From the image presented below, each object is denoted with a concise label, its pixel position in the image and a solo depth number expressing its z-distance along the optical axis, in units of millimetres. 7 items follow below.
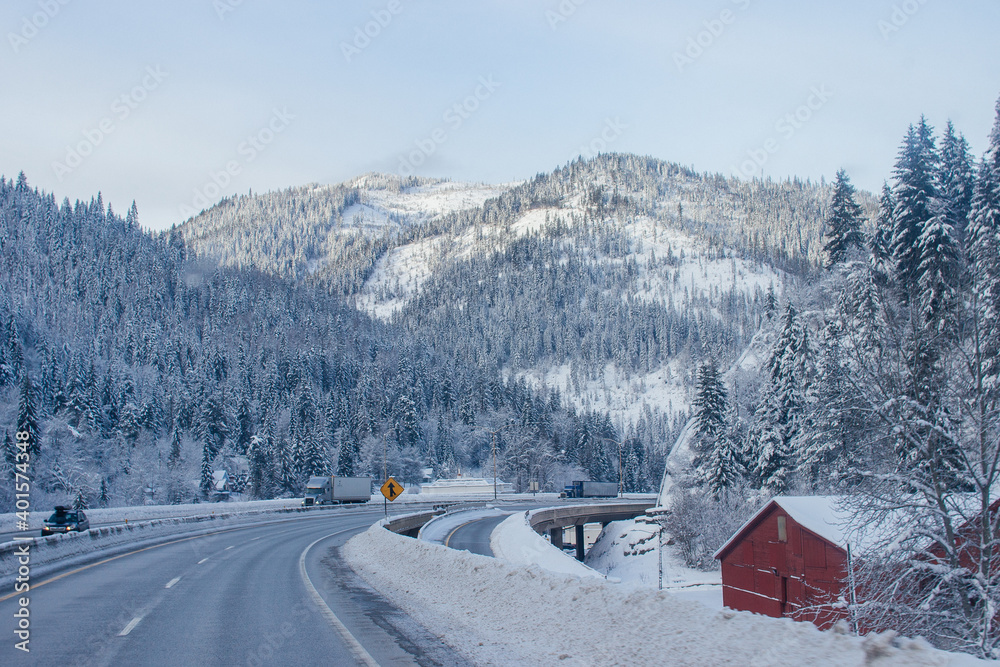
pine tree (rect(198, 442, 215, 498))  88500
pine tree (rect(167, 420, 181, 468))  97688
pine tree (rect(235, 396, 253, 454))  115062
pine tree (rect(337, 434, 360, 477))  98562
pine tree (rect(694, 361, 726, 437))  60219
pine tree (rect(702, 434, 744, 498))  54156
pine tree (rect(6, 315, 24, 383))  104231
